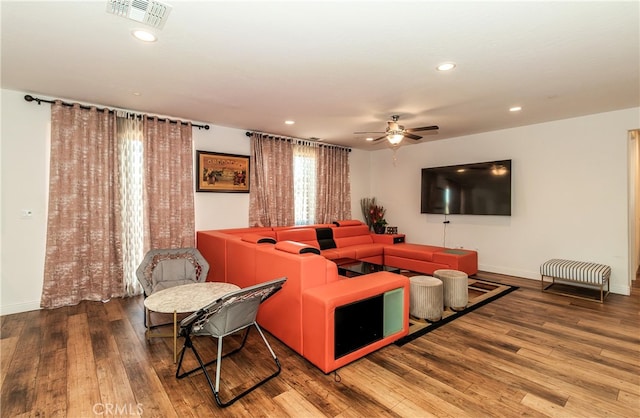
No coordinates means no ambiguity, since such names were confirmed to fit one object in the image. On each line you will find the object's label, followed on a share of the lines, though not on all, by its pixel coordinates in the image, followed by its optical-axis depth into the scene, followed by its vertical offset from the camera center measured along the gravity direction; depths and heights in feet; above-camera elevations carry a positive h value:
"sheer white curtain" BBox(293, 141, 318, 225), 20.54 +2.03
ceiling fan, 14.03 +3.68
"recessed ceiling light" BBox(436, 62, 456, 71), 9.13 +4.47
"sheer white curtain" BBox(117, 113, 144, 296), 14.10 +0.77
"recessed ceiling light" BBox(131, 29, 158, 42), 7.40 +4.41
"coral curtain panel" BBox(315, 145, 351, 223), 21.54 +1.86
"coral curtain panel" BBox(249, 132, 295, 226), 18.17 +1.76
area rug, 10.25 -4.04
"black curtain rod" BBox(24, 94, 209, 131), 11.82 +4.47
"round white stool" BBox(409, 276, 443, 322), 11.07 -3.34
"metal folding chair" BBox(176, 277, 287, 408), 6.61 -2.52
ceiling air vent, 6.36 +4.39
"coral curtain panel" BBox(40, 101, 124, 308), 12.33 -0.04
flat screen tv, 17.67 +1.35
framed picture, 16.26 +2.15
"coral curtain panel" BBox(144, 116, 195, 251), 14.52 +1.26
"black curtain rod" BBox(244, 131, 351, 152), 17.91 +4.70
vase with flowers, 22.94 -0.32
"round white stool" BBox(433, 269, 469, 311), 12.29 -3.36
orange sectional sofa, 7.91 -2.67
